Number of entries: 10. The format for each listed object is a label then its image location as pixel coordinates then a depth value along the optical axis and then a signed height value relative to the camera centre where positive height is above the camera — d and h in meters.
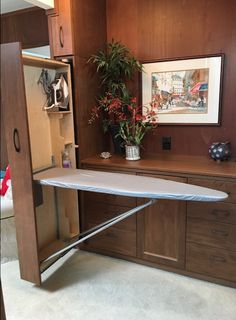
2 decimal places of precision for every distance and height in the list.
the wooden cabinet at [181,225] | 1.99 -0.92
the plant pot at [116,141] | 2.55 -0.32
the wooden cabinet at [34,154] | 1.79 -0.36
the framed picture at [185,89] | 2.34 +0.14
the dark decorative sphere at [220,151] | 2.25 -0.38
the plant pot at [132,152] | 2.41 -0.40
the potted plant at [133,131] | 2.41 -0.21
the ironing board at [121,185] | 1.58 -0.50
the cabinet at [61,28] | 2.24 +0.65
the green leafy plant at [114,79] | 2.46 +0.26
